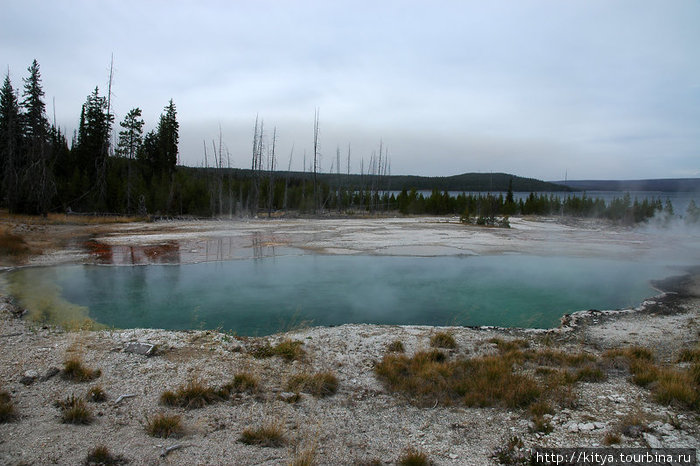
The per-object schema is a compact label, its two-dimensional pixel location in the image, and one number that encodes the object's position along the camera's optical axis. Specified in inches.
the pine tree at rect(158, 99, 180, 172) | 1827.0
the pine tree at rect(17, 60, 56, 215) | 1061.1
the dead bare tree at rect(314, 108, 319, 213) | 1797.5
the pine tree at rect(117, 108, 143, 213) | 1638.8
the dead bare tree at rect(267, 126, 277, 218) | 1704.2
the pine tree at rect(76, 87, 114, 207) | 1531.7
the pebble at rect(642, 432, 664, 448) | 159.6
